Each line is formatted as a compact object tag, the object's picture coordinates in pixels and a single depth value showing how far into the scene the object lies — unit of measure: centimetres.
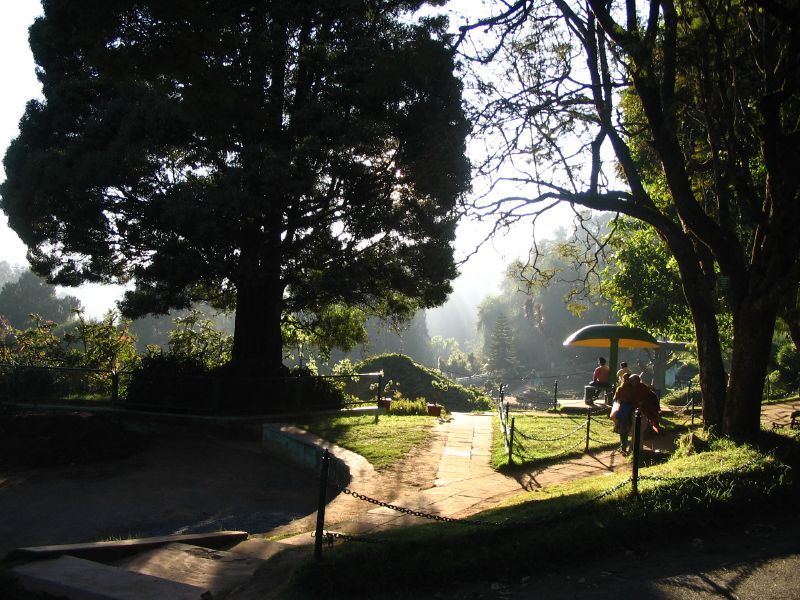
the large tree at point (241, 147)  1128
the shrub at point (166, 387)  1352
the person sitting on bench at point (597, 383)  1822
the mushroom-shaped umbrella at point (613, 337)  1756
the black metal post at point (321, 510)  521
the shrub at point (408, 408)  1728
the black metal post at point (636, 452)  637
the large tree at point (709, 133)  833
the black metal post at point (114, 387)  1384
